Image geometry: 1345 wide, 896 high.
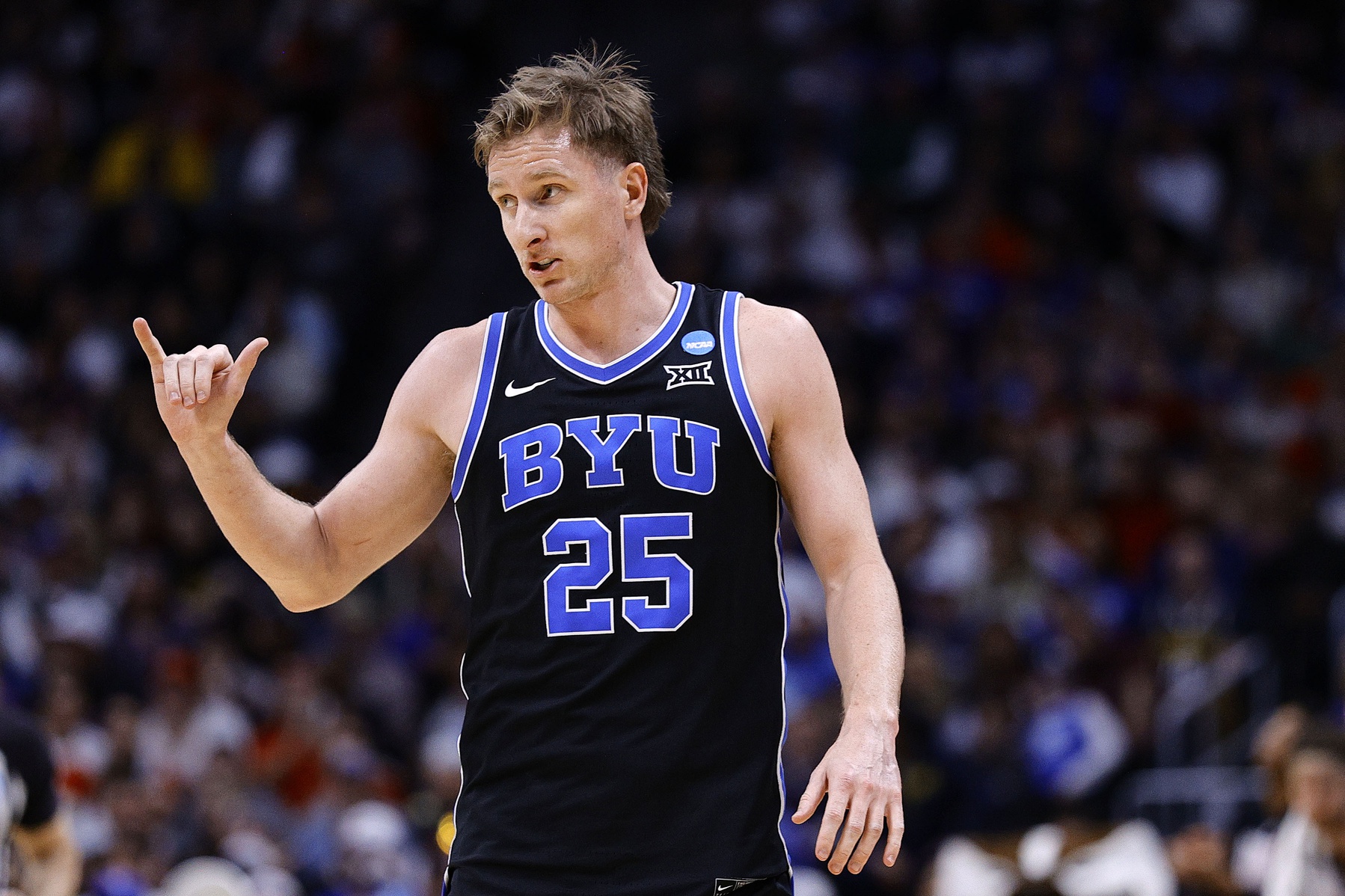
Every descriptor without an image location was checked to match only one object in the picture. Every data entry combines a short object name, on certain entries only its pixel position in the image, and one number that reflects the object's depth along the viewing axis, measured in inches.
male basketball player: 295.9
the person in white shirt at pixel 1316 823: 566.3
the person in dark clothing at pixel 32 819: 467.5
